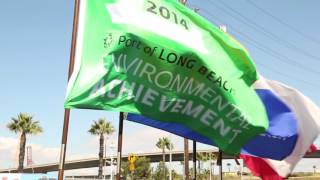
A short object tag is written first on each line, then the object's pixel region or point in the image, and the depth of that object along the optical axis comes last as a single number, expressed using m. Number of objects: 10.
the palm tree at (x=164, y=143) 86.20
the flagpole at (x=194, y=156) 7.50
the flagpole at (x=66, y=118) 4.94
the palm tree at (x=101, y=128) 65.19
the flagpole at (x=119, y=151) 5.51
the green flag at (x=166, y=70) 5.53
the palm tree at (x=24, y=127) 51.08
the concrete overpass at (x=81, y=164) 95.74
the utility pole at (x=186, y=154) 18.41
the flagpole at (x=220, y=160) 8.36
